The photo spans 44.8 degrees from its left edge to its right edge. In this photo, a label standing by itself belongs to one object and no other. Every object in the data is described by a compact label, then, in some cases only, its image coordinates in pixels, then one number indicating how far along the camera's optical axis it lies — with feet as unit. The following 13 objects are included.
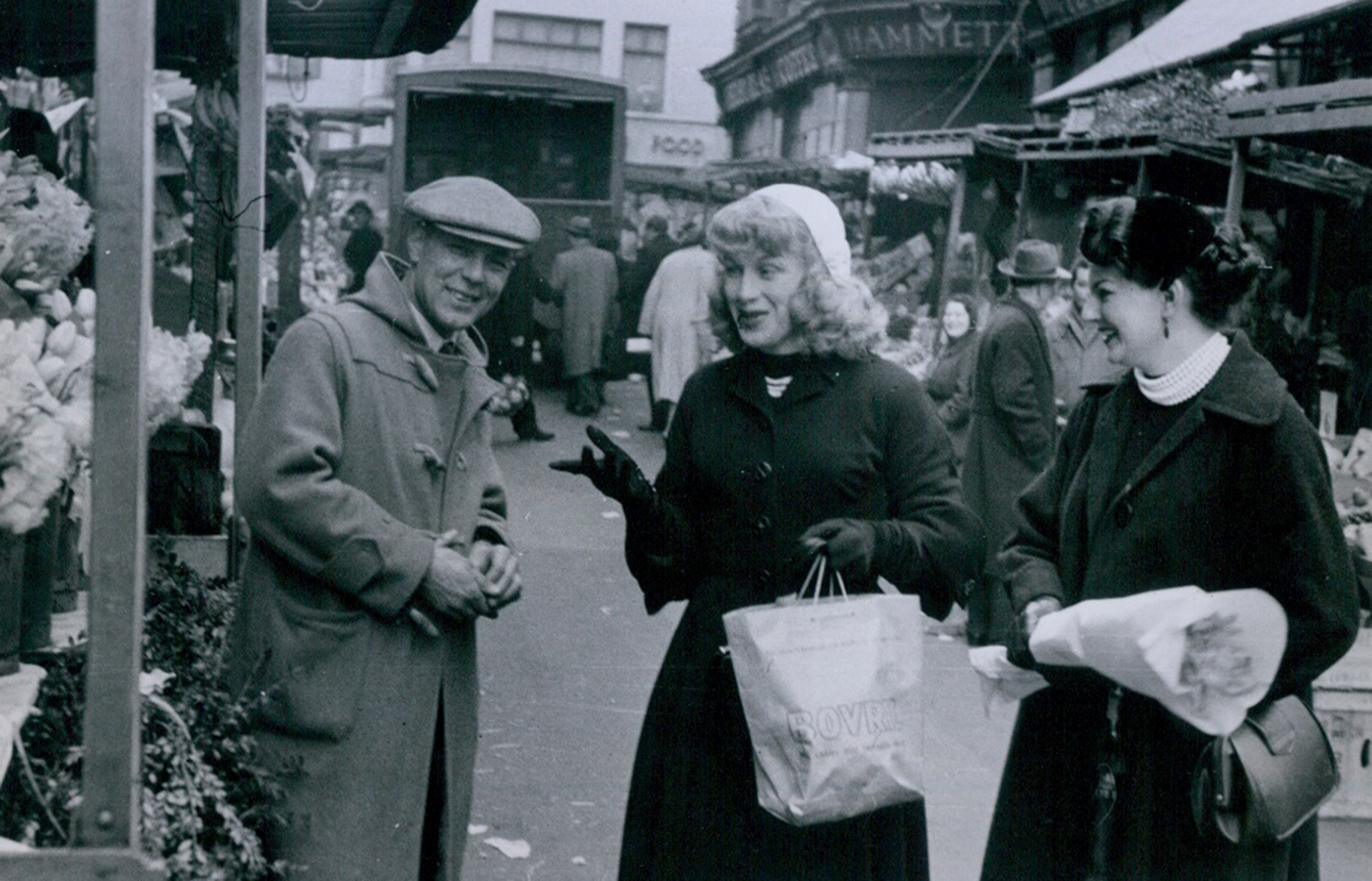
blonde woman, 11.21
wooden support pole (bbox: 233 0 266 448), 15.11
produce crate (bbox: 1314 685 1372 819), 19.43
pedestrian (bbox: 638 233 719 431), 50.24
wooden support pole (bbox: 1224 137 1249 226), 25.93
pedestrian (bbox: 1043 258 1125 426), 29.43
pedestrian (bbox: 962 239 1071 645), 25.82
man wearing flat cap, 10.19
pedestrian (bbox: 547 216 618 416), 55.47
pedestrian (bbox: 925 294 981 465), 28.66
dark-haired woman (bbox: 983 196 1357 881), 9.80
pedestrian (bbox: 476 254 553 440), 49.39
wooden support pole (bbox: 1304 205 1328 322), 31.78
